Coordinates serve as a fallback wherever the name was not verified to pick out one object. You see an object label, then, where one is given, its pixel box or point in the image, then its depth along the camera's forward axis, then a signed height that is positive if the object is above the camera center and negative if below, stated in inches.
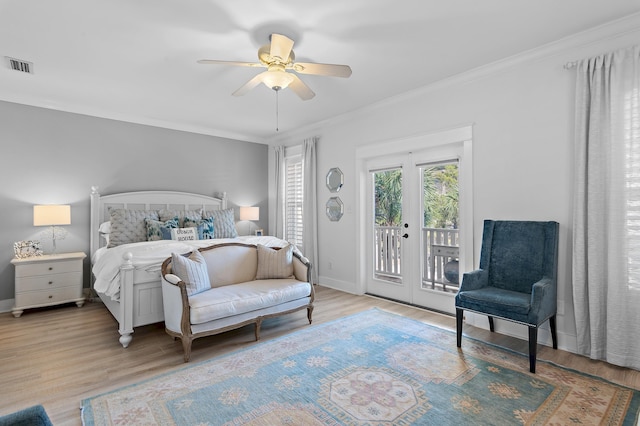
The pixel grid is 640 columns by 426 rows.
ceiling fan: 100.0 +46.1
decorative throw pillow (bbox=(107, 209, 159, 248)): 166.4 -9.7
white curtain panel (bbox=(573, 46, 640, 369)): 100.9 -0.1
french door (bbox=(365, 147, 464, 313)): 153.4 -10.0
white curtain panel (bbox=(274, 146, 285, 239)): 243.6 +15.3
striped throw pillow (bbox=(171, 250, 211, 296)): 118.9 -23.8
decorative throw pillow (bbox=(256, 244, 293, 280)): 149.1 -25.8
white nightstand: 154.1 -35.4
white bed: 119.8 -27.3
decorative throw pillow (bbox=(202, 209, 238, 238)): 197.8 -9.1
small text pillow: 168.9 -13.6
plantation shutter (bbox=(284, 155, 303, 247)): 236.8 +6.2
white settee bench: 112.2 -32.2
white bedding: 124.4 -20.1
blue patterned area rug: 78.1 -50.3
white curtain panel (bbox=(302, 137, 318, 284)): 216.2 +1.4
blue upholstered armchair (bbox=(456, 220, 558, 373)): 101.7 -25.3
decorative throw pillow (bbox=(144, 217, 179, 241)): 170.9 -11.4
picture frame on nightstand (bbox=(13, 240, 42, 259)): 160.2 -20.1
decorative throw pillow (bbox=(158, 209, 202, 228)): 184.5 -3.9
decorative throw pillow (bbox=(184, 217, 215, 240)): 182.9 -10.4
